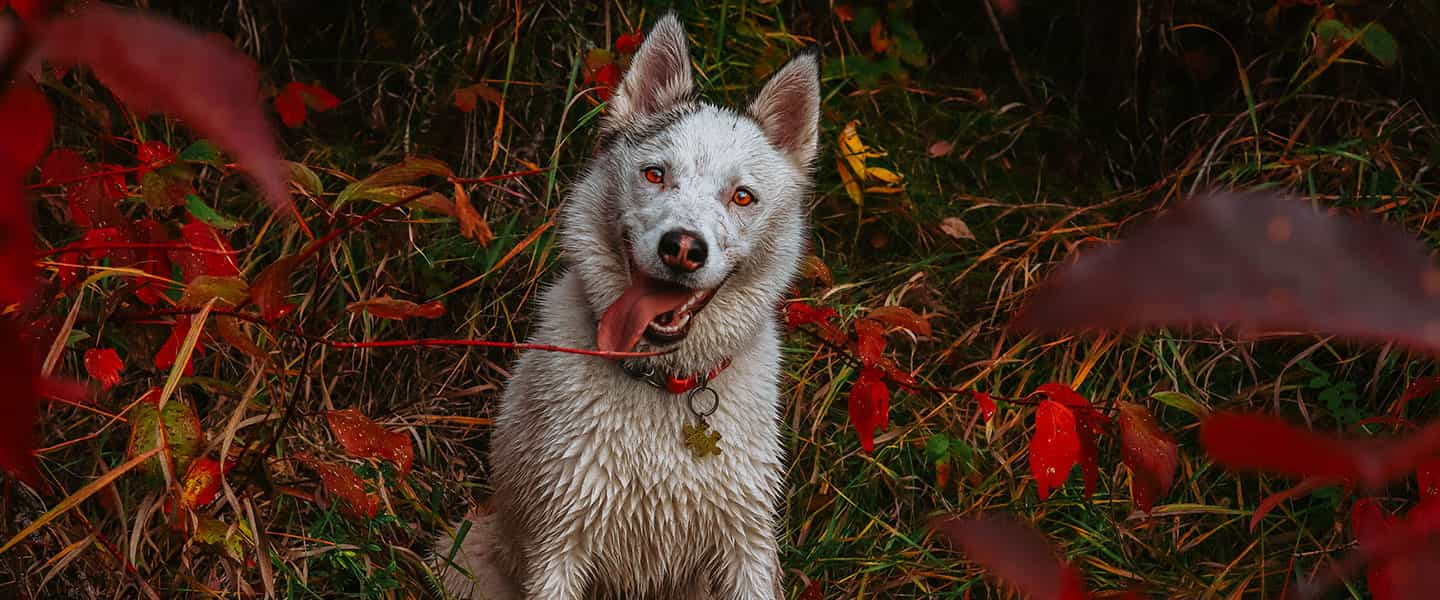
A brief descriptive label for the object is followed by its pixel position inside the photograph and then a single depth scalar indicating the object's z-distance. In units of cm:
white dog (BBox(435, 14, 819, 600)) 245
